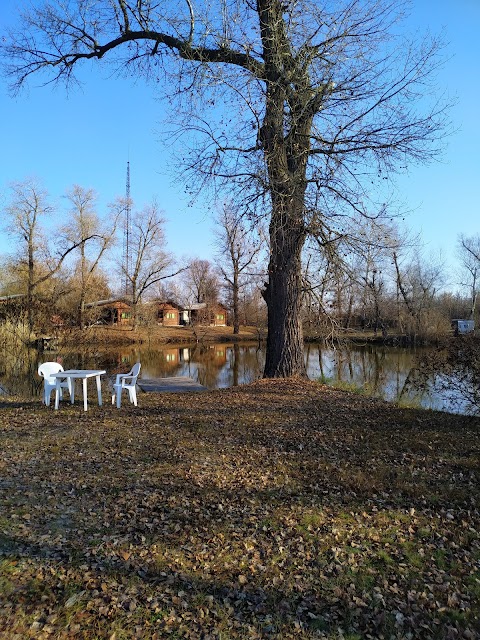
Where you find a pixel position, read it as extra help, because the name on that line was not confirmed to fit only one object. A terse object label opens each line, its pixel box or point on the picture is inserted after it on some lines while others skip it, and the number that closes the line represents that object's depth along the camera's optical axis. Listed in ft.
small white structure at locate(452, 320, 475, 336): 121.63
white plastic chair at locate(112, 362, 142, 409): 25.95
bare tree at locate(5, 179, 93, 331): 99.50
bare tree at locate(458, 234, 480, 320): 157.97
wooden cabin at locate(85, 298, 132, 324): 142.64
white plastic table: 25.26
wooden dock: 36.37
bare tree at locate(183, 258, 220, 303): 231.71
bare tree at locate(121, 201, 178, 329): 149.77
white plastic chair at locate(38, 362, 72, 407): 26.22
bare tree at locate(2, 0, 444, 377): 28.50
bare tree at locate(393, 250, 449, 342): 111.24
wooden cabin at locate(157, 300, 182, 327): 188.44
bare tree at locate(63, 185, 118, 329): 117.45
